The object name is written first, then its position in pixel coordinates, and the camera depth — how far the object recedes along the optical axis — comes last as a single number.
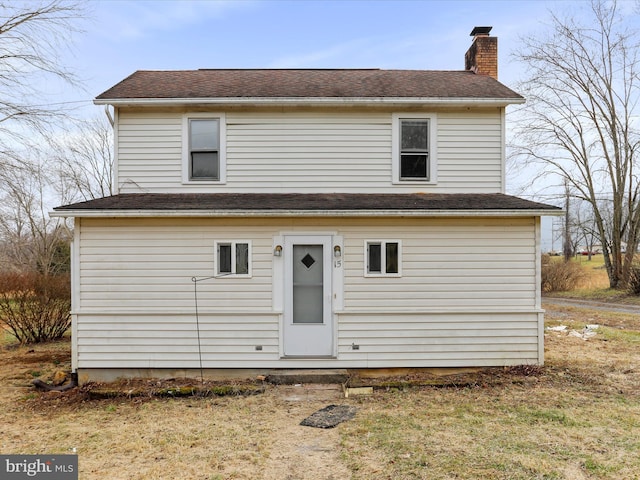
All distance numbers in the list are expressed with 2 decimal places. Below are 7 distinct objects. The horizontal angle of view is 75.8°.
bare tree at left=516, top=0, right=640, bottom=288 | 21.34
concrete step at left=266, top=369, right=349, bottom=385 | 7.24
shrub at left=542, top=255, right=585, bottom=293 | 23.38
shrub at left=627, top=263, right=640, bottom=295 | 18.83
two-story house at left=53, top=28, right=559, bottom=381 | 7.38
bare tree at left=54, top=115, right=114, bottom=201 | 24.44
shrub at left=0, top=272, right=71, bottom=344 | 10.88
